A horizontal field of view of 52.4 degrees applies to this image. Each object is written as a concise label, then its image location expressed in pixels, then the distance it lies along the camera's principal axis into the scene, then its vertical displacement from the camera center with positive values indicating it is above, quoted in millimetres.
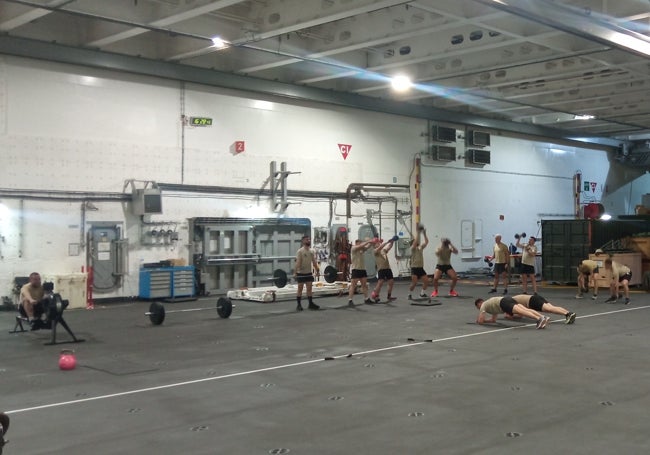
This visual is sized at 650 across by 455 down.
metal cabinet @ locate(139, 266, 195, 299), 15164 -906
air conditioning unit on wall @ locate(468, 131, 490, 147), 23172 +3678
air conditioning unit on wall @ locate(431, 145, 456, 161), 22062 +3027
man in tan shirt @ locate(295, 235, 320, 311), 13430 -465
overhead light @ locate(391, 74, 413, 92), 17484 +4330
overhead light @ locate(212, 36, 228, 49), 13852 +4303
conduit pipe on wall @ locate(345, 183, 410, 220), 19641 +1676
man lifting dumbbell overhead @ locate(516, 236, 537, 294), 16203 -504
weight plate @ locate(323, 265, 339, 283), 16250 -764
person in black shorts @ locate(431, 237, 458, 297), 15773 -489
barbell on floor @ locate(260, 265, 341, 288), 14734 -800
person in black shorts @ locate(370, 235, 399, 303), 14781 -544
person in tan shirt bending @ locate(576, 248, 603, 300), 15462 -785
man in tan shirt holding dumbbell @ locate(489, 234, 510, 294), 16781 -420
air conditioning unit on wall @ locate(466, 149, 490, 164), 23141 +3046
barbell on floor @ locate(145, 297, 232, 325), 11406 -1223
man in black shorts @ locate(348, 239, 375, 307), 14297 -569
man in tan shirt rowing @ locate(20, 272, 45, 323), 10008 -790
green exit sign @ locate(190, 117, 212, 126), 16250 +3035
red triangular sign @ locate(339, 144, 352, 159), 19562 +2788
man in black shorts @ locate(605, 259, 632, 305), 14522 -799
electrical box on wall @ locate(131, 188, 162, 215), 14961 +968
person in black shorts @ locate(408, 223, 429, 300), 15562 -478
